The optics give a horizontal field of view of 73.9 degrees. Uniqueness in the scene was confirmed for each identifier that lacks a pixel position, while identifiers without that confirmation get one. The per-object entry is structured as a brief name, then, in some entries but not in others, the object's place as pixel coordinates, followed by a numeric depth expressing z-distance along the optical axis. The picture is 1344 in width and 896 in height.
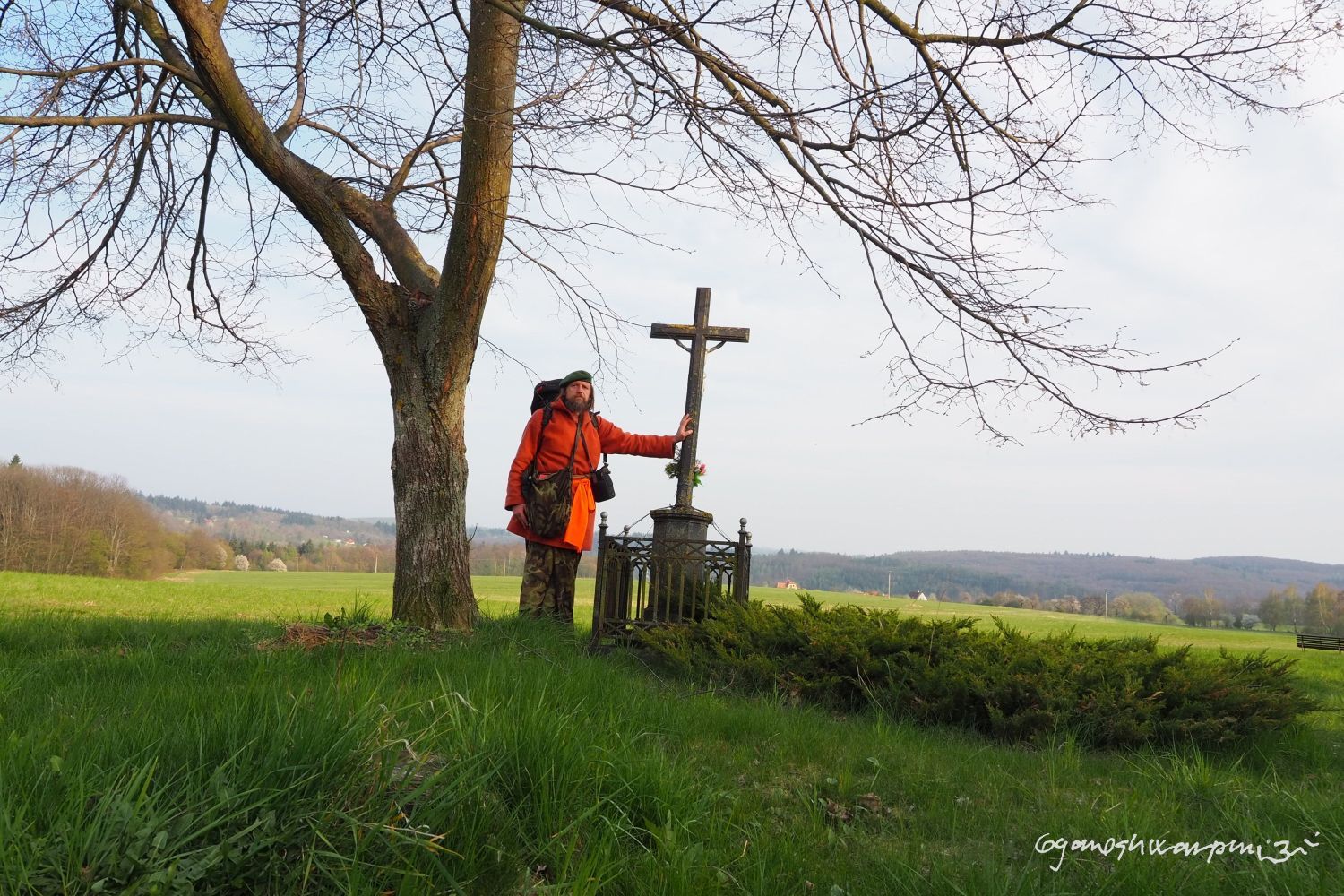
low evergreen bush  5.16
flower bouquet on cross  8.62
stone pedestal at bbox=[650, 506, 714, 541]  8.36
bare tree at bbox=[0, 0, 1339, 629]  4.63
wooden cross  8.55
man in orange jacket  8.70
